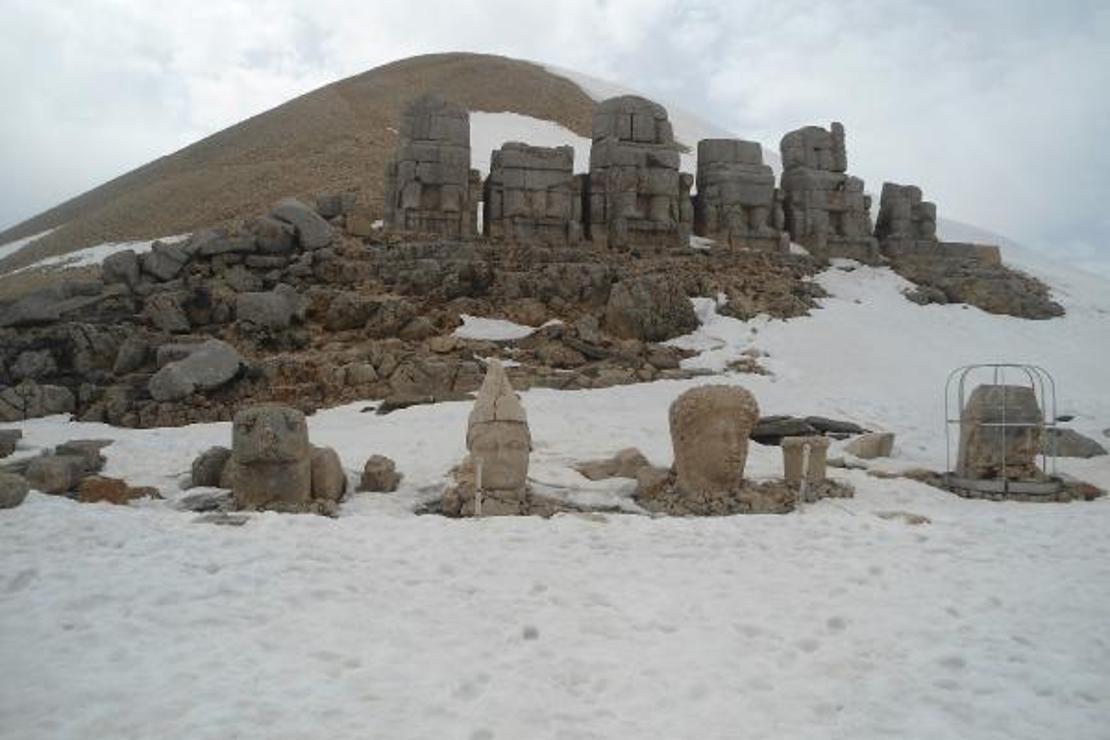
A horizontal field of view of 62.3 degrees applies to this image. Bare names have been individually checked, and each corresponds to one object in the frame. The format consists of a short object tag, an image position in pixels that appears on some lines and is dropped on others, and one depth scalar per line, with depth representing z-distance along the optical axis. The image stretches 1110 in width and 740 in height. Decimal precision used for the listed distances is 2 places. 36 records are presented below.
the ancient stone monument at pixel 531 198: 20.50
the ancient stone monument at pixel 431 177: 20.05
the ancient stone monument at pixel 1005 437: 10.52
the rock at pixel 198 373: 14.43
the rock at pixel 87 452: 10.66
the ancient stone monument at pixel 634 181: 21.03
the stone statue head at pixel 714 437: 9.55
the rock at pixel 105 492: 9.15
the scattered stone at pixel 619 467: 10.51
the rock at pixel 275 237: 19.14
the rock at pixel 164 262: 18.77
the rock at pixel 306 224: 19.28
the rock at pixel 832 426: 13.25
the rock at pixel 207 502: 9.14
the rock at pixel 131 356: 15.85
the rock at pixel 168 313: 17.34
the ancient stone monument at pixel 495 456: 9.16
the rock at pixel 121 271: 18.62
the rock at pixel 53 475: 9.57
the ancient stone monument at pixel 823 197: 23.02
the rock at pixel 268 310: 17.16
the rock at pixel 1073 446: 12.69
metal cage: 10.16
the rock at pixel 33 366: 15.88
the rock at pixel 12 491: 7.73
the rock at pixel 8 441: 11.59
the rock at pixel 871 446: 11.99
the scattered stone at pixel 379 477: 9.84
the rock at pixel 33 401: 14.59
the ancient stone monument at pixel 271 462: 9.05
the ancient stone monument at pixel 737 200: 22.17
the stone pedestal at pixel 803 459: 10.05
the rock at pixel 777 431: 12.85
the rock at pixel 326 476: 9.34
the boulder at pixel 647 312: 17.77
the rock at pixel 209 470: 10.02
